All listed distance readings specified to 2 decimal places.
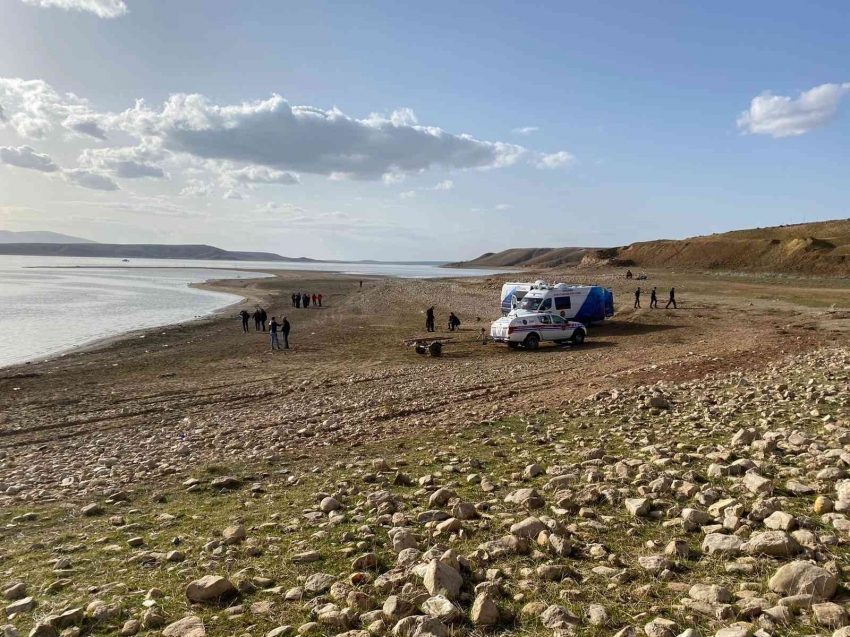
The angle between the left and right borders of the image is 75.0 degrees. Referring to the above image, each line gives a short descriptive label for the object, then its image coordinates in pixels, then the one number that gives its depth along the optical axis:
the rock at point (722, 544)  4.83
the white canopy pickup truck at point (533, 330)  26.70
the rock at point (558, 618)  4.07
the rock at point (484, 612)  4.19
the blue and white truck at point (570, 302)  31.58
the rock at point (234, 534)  6.29
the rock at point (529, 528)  5.54
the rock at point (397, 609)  4.28
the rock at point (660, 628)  3.80
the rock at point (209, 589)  4.91
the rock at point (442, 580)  4.52
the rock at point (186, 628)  4.40
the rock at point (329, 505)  7.05
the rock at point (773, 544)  4.63
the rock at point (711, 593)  4.14
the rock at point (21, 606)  5.07
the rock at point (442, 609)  4.19
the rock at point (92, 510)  7.98
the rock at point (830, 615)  3.70
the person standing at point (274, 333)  29.45
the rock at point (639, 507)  5.86
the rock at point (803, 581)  4.05
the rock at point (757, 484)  6.07
